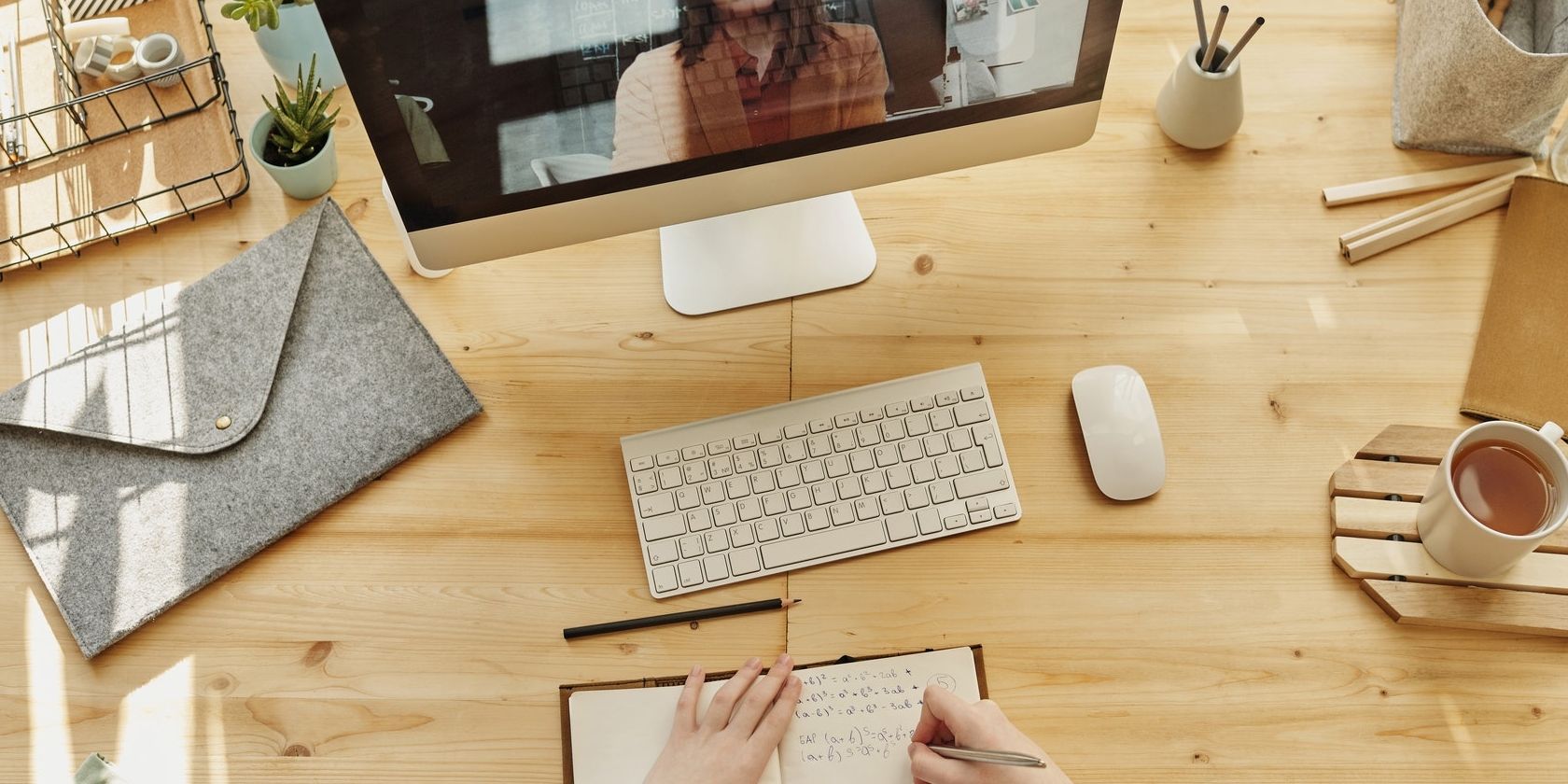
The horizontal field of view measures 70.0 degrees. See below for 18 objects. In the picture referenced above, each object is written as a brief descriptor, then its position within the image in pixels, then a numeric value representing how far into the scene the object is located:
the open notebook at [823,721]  0.74
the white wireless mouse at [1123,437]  0.82
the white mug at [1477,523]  0.74
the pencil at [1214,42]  0.88
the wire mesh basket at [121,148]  0.92
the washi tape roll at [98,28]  0.97
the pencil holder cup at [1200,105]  0.93
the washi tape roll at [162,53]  0.96
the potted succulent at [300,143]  0.92
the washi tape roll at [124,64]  0.96
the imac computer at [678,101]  0.68
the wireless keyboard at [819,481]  0.81
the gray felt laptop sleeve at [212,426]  0.80
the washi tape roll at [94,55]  0.96
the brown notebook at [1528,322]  0.85
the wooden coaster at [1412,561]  0.78
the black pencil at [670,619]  0.79
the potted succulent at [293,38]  0.92
